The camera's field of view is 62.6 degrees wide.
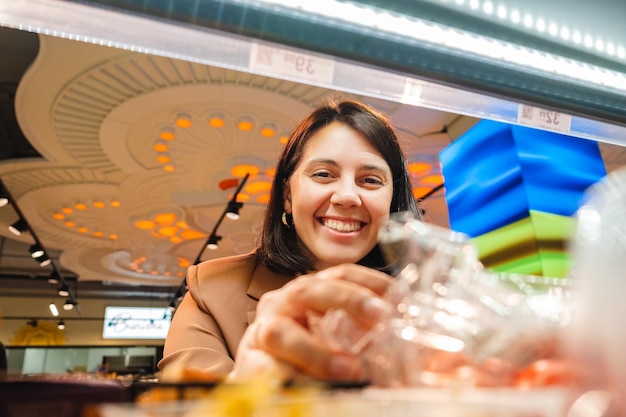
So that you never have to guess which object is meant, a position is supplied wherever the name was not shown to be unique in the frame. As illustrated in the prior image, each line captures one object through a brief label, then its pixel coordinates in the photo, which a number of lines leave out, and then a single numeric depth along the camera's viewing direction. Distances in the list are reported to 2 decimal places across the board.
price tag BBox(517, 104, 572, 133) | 1.20
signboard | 14.79
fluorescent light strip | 0.96
